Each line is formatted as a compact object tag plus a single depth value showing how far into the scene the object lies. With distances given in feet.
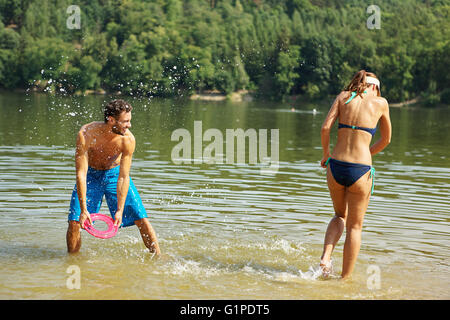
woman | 47.21
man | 50.37
